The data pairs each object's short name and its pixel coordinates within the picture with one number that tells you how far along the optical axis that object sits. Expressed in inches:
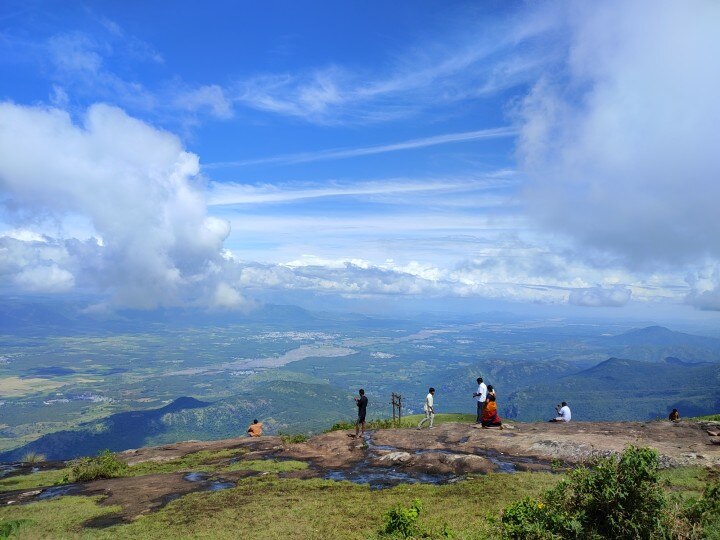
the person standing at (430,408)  1418.6
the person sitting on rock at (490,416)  1333.7
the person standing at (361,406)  1263.5
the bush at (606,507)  445.4
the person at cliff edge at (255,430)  1606.8
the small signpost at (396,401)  1583.4
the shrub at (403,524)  589.3
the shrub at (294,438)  1362.0
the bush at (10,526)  645.7
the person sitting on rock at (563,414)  1467.8
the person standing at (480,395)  1391.5
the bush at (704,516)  437.4
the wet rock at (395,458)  1067.9
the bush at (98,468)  1069.1
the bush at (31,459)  1457.9
